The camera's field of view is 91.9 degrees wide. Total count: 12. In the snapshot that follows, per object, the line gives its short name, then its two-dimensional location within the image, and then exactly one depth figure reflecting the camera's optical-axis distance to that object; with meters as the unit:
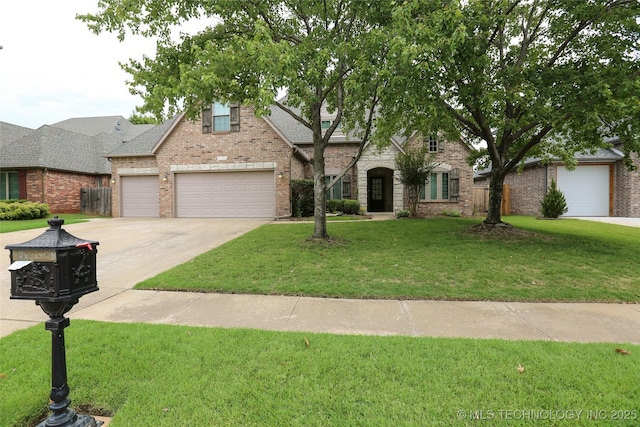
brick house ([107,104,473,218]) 15.47
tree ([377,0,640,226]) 5.77
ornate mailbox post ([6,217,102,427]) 1.88
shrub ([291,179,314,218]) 15.31
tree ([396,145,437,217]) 14.93
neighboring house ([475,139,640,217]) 16.81
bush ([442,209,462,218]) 16.67
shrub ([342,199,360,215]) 16.09
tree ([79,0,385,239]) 6.15
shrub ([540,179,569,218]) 15.73
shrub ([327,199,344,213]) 16.34
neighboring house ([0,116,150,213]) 17.55
